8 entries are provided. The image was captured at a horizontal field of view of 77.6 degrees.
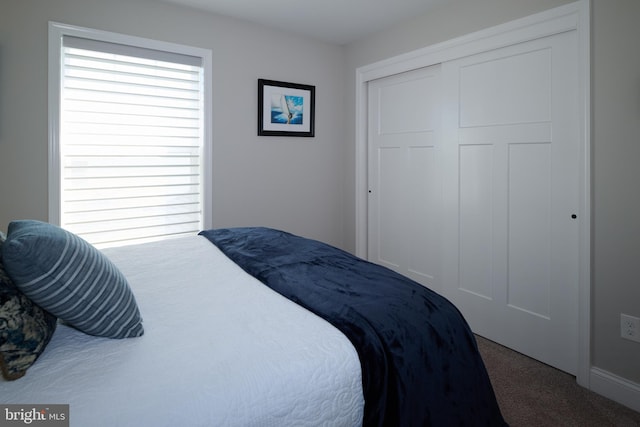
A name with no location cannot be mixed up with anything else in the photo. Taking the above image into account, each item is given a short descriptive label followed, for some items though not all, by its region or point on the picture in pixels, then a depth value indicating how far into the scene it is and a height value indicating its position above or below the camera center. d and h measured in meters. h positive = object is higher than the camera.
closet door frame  2.16 +1.06
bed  0.88 -0.38
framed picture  3.59 +0.98
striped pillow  0.95 -0.18
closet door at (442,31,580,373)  2.36 +0.13
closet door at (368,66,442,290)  3.24 +0.34
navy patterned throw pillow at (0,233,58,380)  0.90 -0.28
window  2.75 +0.56
